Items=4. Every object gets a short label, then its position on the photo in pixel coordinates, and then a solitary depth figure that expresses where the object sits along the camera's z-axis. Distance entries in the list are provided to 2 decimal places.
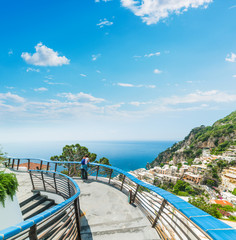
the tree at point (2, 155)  9.32
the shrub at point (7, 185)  3.94
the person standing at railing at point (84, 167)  7.18
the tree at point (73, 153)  20.57
